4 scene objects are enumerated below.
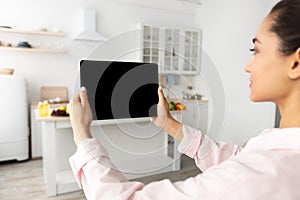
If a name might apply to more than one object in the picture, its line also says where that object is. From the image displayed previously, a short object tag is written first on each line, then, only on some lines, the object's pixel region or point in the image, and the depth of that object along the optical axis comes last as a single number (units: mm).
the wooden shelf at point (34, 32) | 2965
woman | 338
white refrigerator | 2705
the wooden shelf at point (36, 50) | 2996
